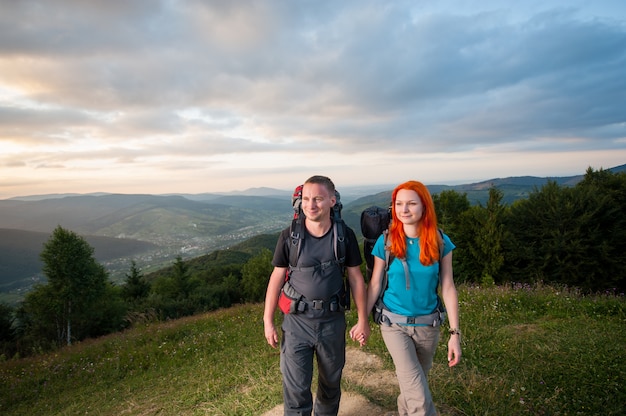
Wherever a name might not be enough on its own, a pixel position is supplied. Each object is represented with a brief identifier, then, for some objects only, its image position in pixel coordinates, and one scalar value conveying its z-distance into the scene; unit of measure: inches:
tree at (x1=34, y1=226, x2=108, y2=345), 1017.5
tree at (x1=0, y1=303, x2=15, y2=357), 1213.5
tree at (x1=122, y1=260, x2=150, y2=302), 1648.6
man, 128.5
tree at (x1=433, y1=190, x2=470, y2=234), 1298.7
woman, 123.2
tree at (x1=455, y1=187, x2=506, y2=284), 1140.5
